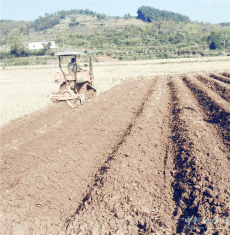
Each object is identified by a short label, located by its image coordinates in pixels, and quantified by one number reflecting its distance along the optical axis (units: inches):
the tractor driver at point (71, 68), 386.1
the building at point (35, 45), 2957.7
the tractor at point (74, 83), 336.2
